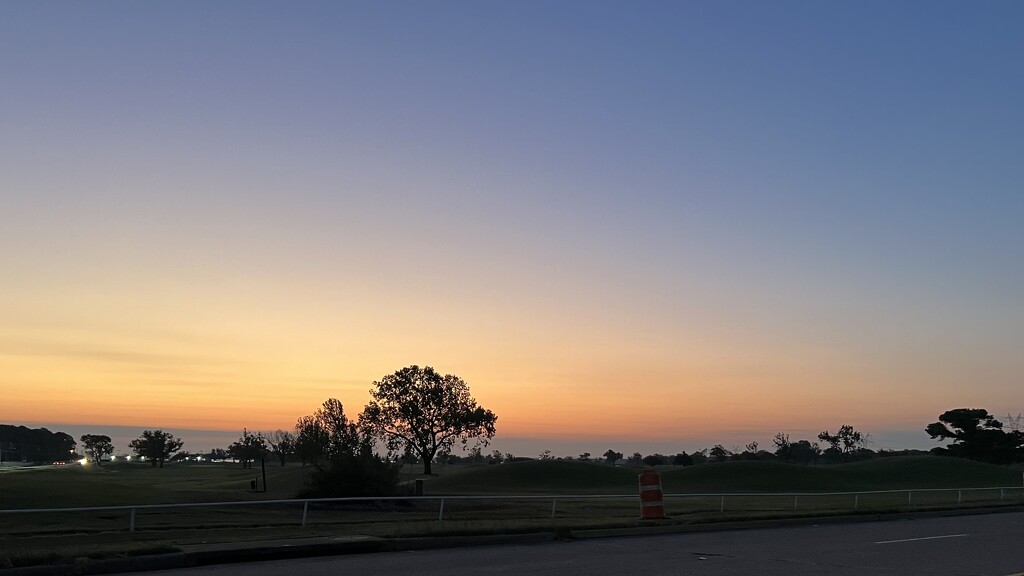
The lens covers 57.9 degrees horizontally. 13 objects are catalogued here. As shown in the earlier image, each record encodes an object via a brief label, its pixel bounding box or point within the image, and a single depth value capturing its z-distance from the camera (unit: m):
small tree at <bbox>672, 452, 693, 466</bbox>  152.12
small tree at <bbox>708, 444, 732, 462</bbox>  177.07
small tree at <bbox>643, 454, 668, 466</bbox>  164.00
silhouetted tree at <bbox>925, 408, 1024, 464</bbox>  142.12
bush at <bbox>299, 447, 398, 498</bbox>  46.72
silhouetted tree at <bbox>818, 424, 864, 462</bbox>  183.62
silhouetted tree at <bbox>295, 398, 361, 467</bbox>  49.53
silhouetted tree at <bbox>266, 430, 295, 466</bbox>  115.05
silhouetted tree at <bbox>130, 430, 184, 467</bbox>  183.25
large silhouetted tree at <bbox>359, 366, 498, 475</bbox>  101.62
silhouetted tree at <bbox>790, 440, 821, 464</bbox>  168.70
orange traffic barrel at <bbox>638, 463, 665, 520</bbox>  25.25
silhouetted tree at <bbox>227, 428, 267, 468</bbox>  120.12
